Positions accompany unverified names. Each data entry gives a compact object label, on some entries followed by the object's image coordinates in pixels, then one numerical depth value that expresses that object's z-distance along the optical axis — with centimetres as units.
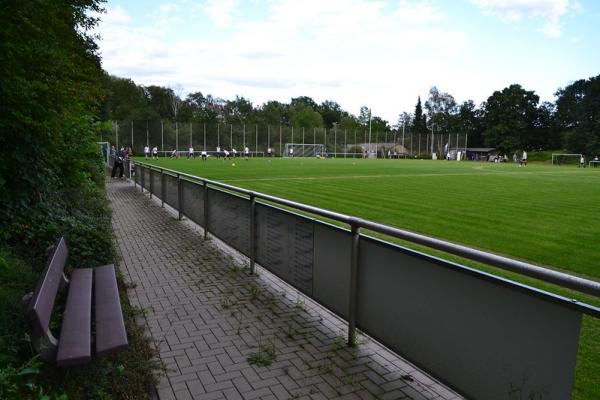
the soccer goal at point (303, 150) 7081
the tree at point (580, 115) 7456
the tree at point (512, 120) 8812
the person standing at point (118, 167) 2411
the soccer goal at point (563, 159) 6731
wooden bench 277
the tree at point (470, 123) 10025
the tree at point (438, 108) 11819
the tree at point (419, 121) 10996
